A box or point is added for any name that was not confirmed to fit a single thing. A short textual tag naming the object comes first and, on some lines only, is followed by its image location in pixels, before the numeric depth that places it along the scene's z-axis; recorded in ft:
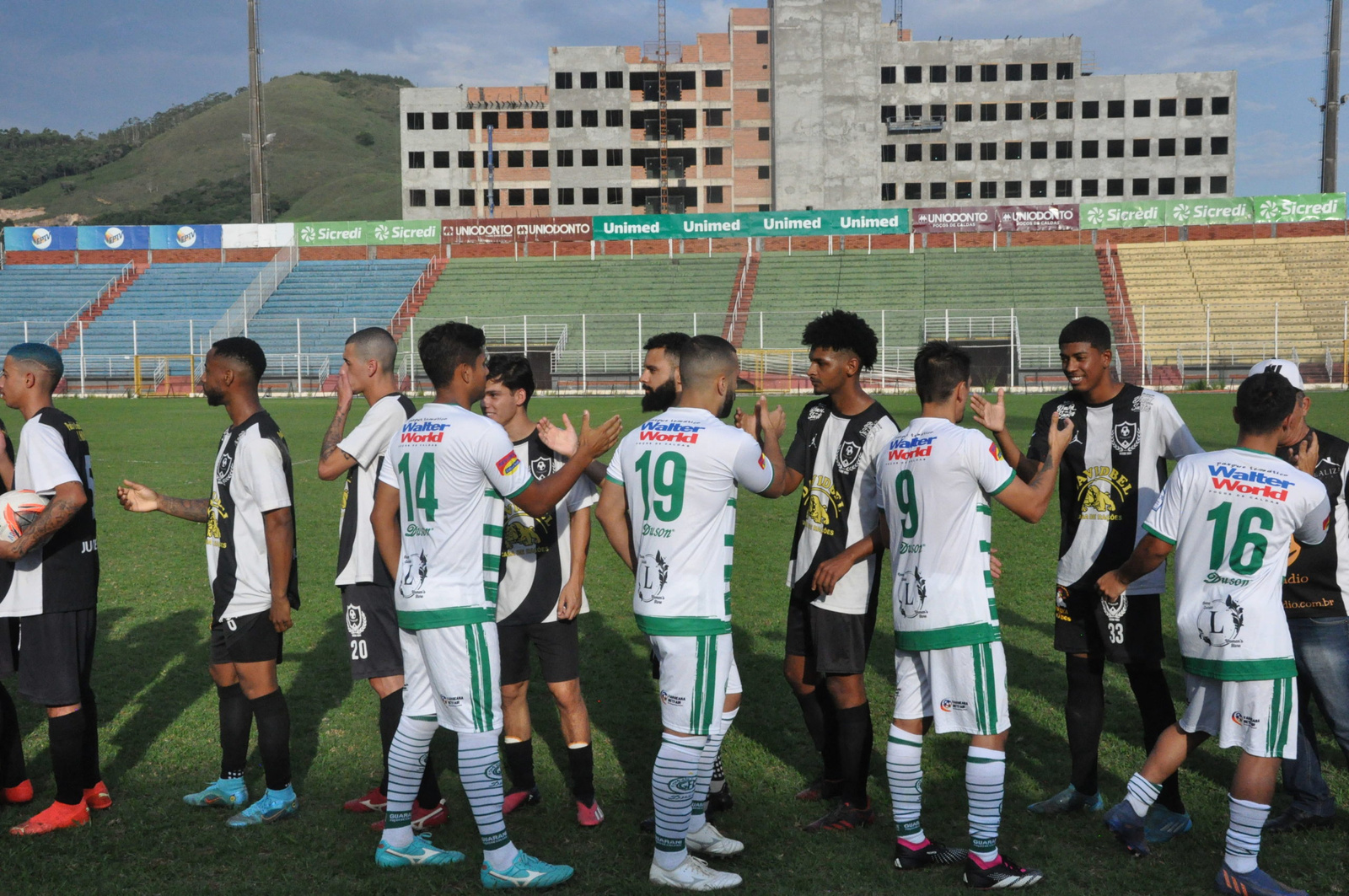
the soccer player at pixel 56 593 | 15.40
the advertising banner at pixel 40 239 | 170.19
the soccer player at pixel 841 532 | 15.43
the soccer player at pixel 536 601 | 16.08
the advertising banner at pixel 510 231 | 170.30
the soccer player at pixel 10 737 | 16.26
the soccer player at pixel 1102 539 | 15.61
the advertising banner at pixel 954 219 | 159.22
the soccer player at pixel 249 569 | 15.66
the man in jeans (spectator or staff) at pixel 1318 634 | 15.20
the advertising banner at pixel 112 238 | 169.68
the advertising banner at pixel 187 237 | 168.76
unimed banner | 161.68
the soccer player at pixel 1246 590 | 13.03
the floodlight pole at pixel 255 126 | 152.87
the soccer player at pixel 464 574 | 13.47
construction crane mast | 232.73
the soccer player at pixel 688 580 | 13.38
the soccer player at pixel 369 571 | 16.05
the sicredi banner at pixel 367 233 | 169.27
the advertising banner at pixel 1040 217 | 158.51
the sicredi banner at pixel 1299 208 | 151.43
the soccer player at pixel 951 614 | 13.46
